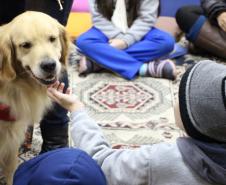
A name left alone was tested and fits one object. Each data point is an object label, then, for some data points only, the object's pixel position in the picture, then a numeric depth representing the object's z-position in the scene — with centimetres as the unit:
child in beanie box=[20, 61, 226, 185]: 133
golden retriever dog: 189
